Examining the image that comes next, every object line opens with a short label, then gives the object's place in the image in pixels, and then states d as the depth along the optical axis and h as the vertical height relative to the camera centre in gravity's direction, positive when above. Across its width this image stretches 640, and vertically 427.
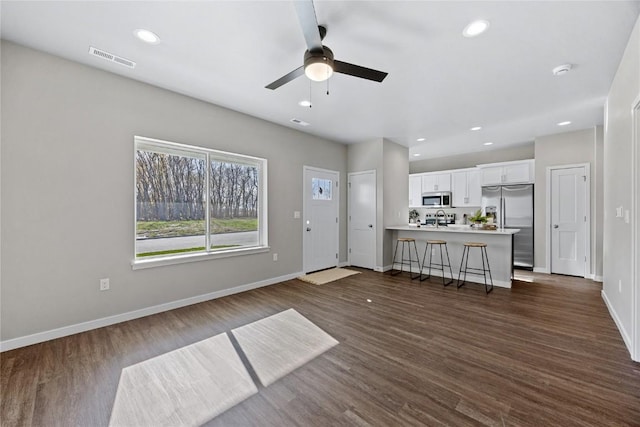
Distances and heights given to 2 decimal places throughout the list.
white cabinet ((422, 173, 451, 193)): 7.35 +0.91
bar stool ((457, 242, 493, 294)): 4.35 -0.92
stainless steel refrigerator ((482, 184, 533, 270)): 5.65 -0.01
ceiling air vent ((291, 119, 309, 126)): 4.51 +1.61
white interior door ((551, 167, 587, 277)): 5.01 -0.14
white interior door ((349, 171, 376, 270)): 5.70 -0.13
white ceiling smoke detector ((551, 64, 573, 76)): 2.80 +1.58
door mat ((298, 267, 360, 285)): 4.79 -1.22
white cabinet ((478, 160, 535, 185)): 5.82 +0.96
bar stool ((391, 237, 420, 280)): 5.30 -0.89
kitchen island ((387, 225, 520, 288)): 4.39 -0.58
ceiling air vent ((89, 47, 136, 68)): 2.57 +1.59
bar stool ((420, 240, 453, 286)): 4.76 -0.94
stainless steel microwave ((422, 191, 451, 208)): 7.26 +0.40
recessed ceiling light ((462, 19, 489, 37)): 2.17 +1.58
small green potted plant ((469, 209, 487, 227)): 4.89 -0.10
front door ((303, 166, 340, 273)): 5.24 -0.12
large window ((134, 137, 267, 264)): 3.34 +0.16
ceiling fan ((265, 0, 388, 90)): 1.77 +1.20
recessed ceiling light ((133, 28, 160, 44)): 2.30 +1.60
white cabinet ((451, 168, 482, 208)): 6.78 +0.68
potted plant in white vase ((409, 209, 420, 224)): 8.22 -0.05
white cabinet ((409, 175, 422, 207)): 7.93 +0.71
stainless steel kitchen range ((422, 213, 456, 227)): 7.50 -0.16
